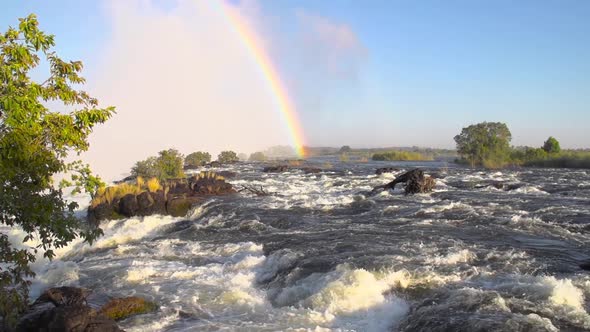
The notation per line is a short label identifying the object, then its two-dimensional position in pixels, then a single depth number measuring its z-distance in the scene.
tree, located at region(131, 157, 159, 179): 36.53
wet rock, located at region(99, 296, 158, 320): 9.30
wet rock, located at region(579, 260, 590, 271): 11.32
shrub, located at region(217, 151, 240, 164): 84.81
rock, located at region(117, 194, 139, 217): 23.34
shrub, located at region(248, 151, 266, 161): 114.45
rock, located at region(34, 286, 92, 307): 9.52
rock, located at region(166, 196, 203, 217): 23.95
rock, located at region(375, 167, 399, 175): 46.92
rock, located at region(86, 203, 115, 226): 23.27
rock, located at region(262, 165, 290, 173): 55.30
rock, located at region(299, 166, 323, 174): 50.13
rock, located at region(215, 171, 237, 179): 46.78
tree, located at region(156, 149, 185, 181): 37.84
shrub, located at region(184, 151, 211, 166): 73.25
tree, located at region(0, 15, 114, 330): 6.02
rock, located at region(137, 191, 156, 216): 23.36
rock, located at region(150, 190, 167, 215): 23.66
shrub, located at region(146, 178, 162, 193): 26.77
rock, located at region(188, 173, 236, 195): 29.84
